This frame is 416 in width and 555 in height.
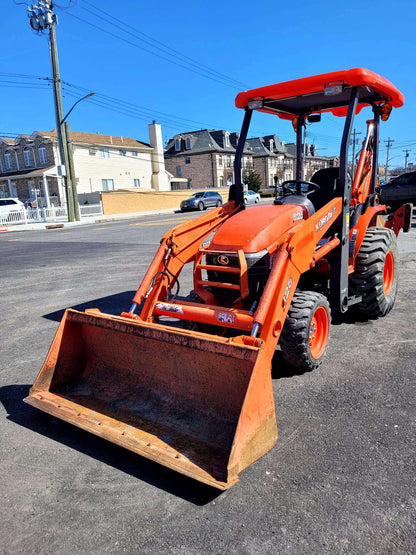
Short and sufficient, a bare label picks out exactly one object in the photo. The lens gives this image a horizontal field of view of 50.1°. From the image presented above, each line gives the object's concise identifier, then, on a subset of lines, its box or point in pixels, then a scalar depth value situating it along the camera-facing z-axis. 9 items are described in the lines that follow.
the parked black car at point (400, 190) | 18.05
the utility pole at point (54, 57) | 25.84
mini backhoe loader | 2.94
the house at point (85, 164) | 42.62
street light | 26.88
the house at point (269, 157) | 68.90
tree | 54.00
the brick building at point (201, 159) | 60.19
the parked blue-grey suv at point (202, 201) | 35.16
